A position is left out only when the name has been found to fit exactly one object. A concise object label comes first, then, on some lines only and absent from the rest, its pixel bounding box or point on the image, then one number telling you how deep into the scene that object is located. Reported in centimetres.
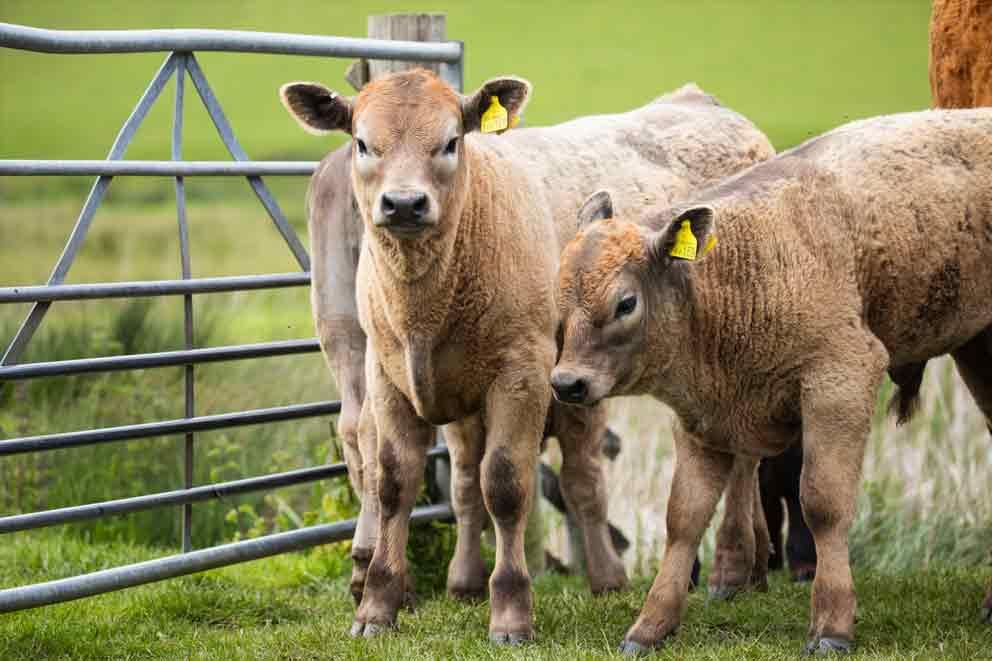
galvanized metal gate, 1189
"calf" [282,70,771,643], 1132
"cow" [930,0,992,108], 1523
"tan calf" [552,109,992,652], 1095
